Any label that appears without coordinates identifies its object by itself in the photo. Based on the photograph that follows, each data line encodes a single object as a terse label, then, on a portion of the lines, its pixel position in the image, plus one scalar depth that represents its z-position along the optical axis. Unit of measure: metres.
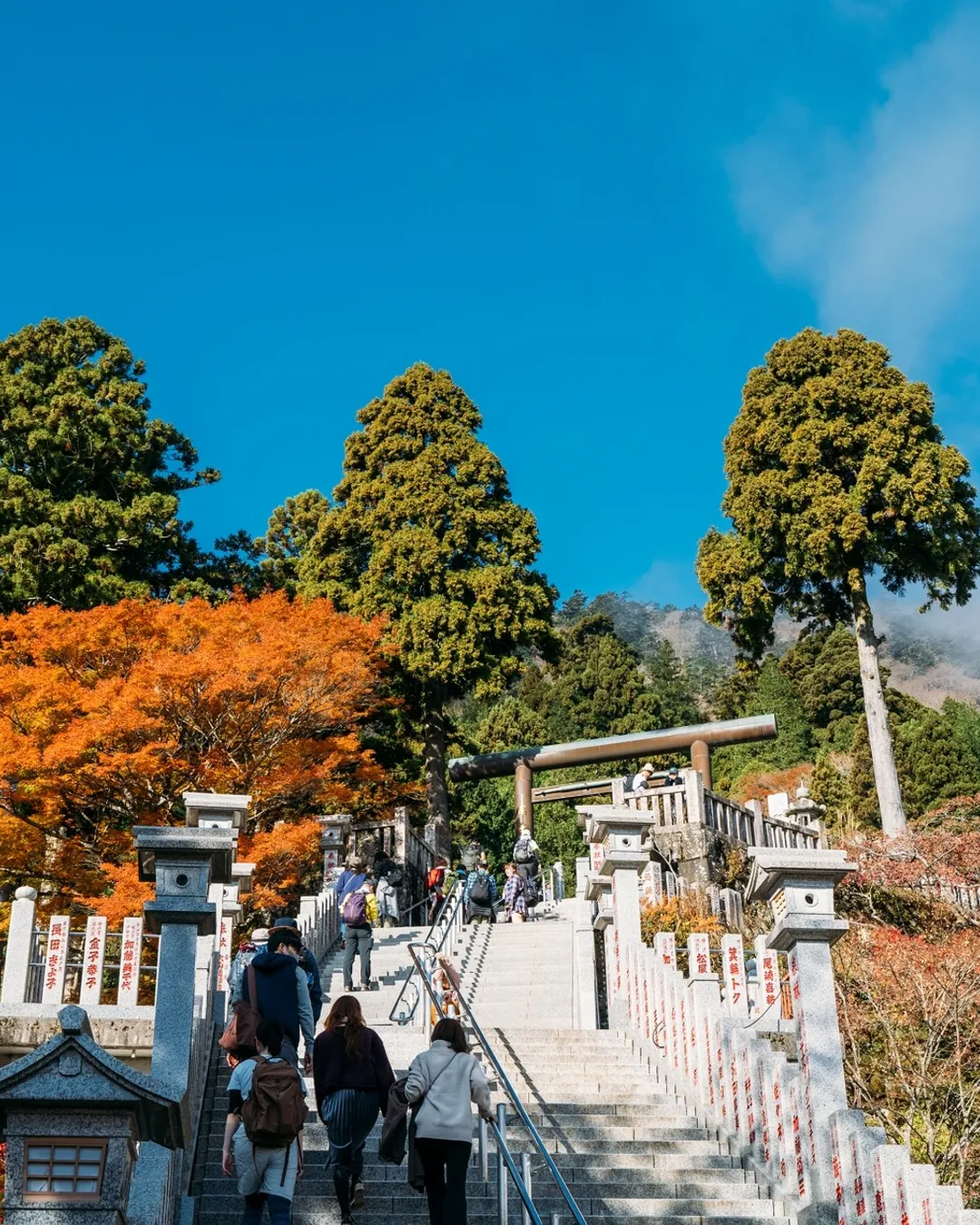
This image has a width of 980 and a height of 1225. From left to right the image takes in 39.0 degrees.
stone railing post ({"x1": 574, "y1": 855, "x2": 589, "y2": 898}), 19.97
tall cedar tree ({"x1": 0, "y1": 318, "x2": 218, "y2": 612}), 27.84
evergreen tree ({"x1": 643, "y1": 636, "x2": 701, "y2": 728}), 52.66
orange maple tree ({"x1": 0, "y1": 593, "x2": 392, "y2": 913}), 19.98
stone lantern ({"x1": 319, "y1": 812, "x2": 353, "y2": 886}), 21.20
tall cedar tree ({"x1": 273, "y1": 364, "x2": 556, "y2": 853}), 29.64
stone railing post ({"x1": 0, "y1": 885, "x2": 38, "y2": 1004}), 12.70
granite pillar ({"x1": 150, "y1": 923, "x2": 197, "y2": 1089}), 8.40
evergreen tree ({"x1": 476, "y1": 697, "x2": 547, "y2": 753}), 47.59
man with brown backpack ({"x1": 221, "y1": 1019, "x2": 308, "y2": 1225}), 7.12
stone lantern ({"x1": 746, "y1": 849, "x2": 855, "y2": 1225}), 8.91
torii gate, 28.36
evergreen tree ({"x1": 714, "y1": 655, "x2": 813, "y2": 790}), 46.44
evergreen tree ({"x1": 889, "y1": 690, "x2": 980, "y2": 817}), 35.44
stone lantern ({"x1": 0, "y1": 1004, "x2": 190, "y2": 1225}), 5.87
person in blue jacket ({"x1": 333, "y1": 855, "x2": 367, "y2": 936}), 16.08
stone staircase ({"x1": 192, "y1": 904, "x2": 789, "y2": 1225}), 8.84
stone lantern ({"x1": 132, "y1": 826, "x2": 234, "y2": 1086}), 8.45
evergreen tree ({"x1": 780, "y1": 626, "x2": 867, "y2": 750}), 48.75
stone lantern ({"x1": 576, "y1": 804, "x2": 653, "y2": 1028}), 13.91
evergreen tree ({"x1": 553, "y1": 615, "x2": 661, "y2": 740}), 49.19
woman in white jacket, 7.64
